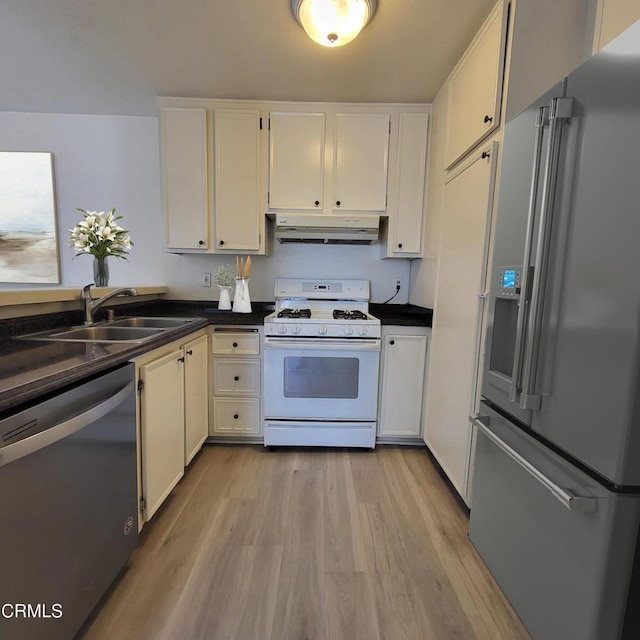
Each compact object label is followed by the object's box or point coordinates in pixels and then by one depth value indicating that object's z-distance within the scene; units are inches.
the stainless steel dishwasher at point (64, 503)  29.0
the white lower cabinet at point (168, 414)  52.5
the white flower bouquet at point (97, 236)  66.4
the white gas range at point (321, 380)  82.7
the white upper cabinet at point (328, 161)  90.1
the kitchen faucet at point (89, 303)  64.7
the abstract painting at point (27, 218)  101.0
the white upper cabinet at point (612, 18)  45.7
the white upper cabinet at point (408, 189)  90.1
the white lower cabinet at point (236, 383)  86.1
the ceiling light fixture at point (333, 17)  54.9
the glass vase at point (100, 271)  70.8
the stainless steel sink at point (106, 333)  59.1
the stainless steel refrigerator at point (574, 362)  27.9
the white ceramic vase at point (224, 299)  95.0
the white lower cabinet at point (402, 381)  86.3
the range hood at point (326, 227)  90.4
